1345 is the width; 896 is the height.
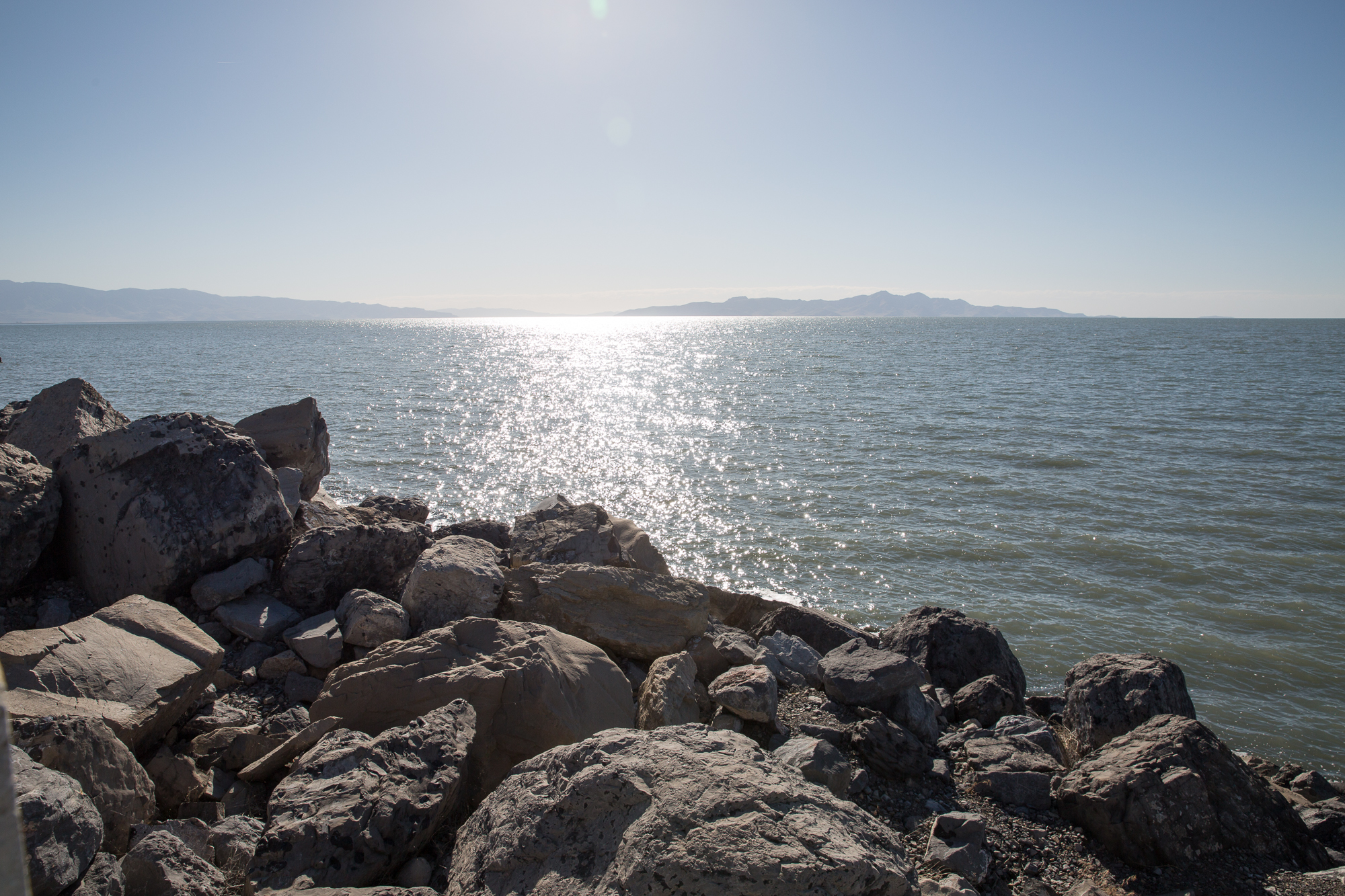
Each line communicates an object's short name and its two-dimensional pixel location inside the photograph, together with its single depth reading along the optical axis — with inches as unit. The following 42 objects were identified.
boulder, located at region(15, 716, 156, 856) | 131.7
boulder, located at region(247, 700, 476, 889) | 126.3
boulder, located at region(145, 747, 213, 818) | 159.8
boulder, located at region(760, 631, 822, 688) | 255.9
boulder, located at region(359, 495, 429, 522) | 365.4
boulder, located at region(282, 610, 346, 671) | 219.6
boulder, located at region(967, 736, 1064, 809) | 193.0
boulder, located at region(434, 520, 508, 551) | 357.7
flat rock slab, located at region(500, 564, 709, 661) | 241.4
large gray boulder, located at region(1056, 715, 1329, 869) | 172.4
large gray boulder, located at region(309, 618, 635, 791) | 174.4
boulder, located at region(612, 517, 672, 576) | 331.9
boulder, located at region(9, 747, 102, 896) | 106.7
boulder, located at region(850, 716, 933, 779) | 198.7
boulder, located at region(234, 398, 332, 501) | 361.4
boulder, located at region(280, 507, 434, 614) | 250.4
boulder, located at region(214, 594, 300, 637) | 230.2
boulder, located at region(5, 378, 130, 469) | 304.7
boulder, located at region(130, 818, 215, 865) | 136.3
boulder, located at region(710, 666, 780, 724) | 208.1
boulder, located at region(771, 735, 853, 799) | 181.2
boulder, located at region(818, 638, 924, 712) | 228.8
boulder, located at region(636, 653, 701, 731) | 196.2
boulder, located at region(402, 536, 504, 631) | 239.0
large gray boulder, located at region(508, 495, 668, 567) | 294.8
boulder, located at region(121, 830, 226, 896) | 119.7
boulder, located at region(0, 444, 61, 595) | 216.1
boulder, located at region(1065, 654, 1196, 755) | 241.9
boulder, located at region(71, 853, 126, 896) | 110.4
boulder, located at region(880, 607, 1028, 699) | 289.1
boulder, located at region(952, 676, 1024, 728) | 253.0
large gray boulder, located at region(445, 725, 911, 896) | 101.3
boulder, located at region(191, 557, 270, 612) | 235.0
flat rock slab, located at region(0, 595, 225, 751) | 157.6
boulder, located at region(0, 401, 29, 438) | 334.6
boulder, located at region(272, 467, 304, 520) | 307.6
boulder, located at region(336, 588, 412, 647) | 225.3
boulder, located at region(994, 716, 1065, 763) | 227.6
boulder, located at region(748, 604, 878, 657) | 311.7
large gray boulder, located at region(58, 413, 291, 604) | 231.3
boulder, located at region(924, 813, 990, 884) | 161.8
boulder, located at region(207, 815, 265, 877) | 138.3
